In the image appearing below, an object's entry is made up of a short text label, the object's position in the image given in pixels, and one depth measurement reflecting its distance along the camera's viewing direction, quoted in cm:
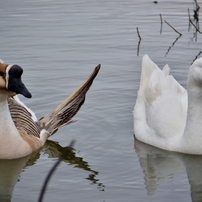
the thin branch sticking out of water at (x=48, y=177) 534
